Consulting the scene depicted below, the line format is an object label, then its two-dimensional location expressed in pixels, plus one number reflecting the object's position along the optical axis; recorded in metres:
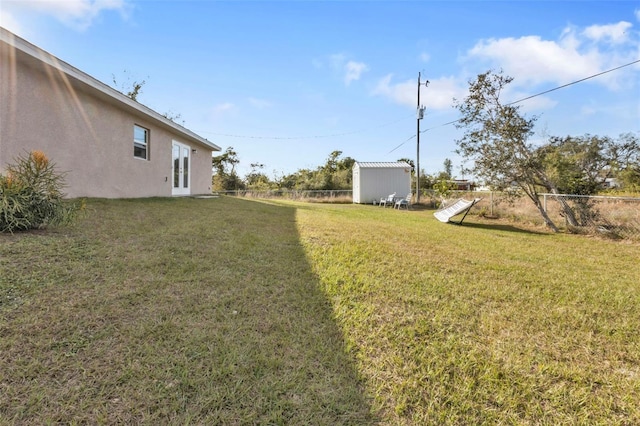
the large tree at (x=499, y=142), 8.25
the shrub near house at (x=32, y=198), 3.13
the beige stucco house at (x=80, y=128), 4.71
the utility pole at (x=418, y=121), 16.14
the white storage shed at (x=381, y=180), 17.67
